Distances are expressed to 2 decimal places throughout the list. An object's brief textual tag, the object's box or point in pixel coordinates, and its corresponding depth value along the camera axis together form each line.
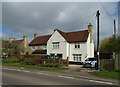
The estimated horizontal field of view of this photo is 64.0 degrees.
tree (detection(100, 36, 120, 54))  11.41
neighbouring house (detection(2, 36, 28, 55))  24.39
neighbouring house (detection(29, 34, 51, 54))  24.92
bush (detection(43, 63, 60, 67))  13.74
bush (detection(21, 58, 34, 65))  15.82
